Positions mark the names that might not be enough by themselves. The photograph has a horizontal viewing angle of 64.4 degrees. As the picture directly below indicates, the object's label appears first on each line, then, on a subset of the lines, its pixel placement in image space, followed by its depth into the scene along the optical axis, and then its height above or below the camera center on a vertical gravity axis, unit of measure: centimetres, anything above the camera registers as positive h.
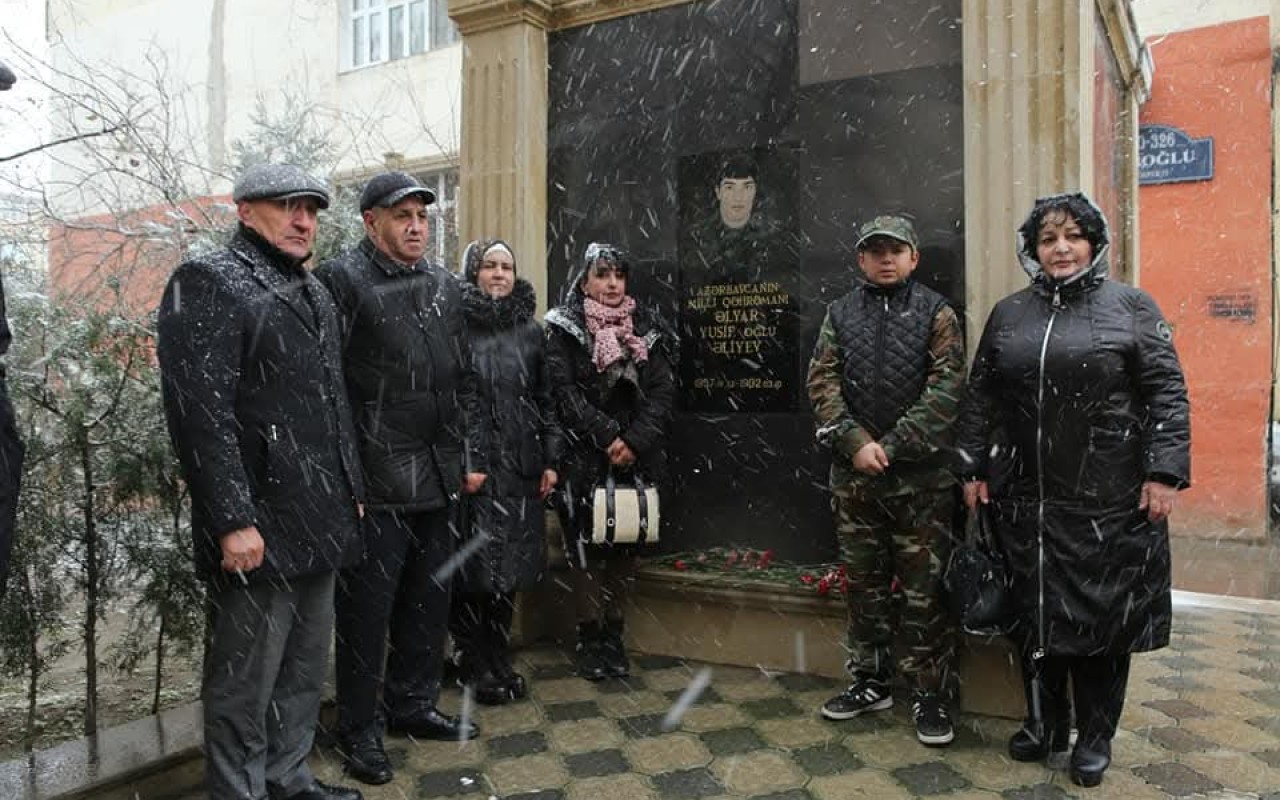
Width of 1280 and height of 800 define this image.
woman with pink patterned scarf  451 +4
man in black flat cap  352 -13
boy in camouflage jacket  390 -18
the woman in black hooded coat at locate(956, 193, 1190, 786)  340 -25
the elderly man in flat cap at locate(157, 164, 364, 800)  275 -18
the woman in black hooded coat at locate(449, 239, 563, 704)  417 -28
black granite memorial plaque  463 +106
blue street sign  941 +228
